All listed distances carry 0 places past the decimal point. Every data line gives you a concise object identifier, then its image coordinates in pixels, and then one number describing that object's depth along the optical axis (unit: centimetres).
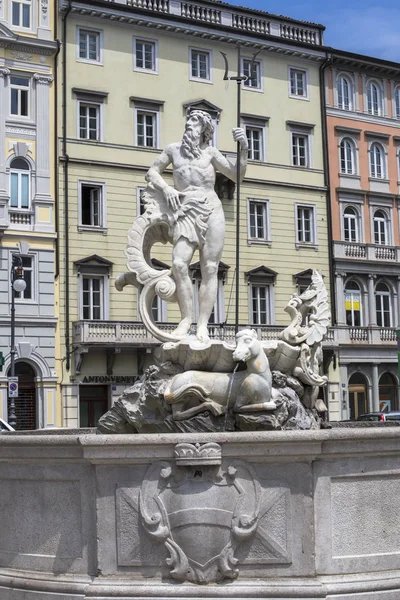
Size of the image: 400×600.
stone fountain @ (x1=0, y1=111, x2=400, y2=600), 654
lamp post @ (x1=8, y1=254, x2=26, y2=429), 2670
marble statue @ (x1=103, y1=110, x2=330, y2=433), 762
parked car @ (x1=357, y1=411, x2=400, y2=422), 2722
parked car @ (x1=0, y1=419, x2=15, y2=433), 2019
